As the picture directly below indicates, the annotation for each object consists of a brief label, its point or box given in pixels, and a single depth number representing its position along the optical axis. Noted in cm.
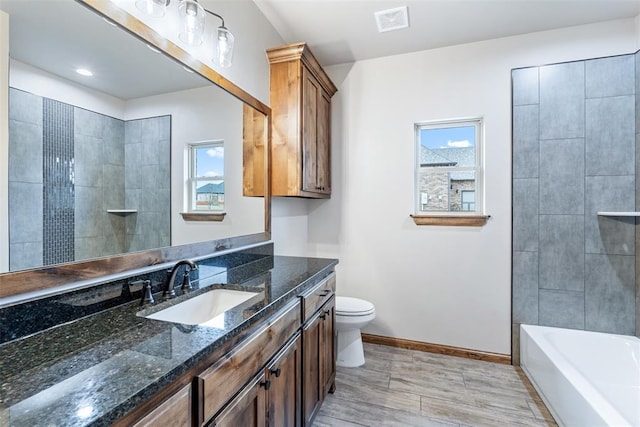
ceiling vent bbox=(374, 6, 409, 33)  229
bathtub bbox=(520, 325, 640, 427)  156
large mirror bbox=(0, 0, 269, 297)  96
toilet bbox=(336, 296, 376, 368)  246
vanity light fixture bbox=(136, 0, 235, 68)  126
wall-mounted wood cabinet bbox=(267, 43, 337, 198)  228
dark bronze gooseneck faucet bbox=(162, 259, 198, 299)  135
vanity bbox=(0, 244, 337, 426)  64
